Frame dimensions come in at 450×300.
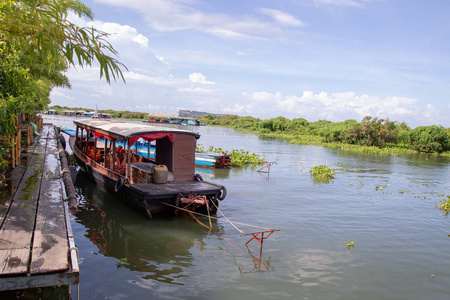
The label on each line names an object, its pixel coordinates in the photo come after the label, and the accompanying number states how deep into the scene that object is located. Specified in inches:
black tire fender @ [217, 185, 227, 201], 412.4
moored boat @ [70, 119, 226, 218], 383.2
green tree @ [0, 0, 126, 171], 146.3
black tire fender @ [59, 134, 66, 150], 813.5
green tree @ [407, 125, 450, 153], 1795.6
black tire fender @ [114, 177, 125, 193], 416.2
